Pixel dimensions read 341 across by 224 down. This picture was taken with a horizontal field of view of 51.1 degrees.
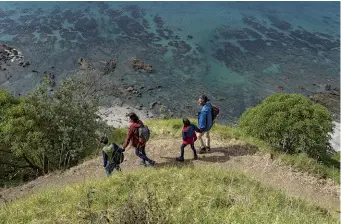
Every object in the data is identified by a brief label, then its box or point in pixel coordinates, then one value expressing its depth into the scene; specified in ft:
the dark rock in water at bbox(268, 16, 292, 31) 278.46
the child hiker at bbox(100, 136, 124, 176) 44.37
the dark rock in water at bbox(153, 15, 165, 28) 257.65
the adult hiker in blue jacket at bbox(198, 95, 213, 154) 50.75
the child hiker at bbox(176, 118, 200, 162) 50.78
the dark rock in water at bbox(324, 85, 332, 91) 199.72
